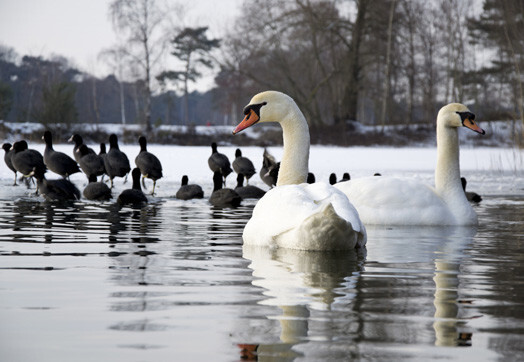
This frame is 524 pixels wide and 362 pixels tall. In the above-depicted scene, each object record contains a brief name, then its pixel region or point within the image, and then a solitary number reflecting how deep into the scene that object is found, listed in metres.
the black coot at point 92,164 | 14.91
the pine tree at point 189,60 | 67.40
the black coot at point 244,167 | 15.99
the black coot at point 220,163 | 15.77
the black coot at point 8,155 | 15.87
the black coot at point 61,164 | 15.05
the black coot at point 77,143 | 16.39
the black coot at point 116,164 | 14.96
